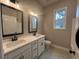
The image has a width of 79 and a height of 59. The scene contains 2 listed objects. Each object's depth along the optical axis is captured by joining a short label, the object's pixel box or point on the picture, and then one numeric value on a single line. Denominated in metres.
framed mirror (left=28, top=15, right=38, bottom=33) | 3.10
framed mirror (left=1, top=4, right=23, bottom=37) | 1.81
